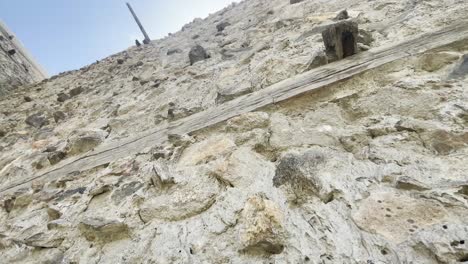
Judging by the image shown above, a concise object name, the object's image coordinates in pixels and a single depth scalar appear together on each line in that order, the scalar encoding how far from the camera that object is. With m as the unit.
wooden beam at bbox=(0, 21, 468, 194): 1.78
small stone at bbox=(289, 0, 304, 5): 4.42
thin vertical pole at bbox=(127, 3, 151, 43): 13.15
